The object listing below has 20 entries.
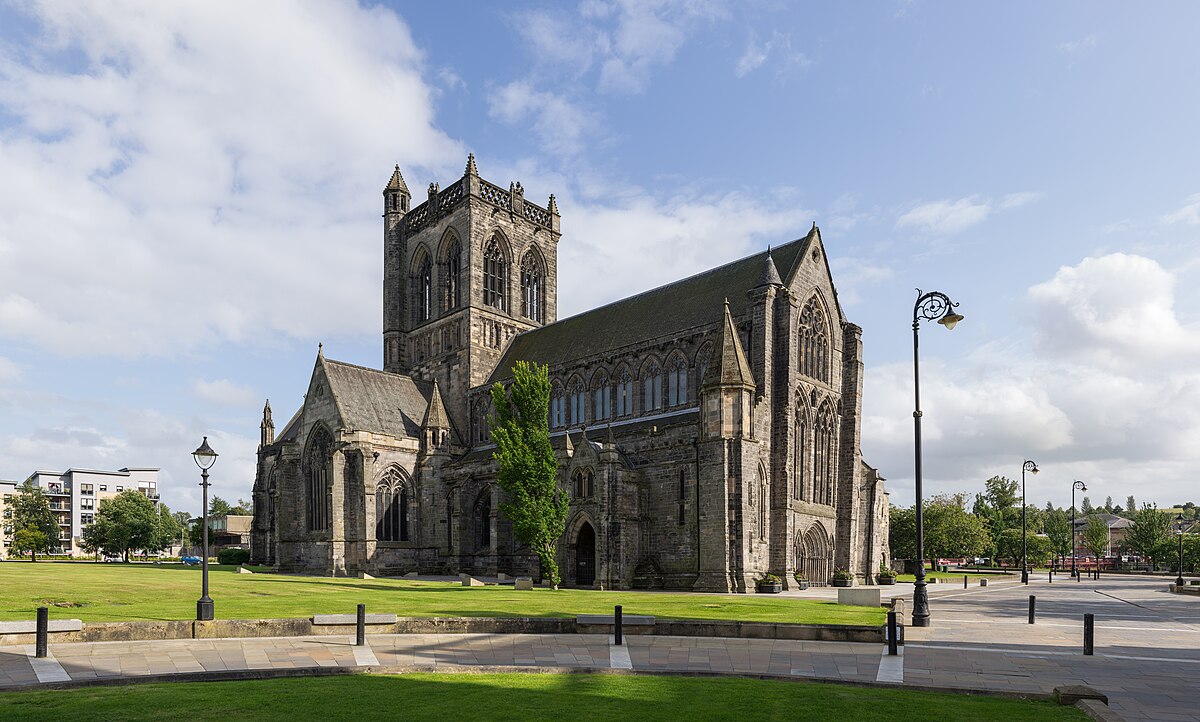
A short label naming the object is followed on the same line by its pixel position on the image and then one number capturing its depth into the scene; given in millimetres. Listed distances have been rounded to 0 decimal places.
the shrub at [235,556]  75750
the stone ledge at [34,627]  17172
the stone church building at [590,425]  44250
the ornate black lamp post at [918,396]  24094
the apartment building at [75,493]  155625
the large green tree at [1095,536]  98312
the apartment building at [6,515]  114731
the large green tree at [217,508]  188000
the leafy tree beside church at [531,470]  44312
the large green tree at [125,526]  98375
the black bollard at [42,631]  16125
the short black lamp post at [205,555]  20297
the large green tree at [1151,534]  88625
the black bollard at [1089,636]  18234
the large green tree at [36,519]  100125
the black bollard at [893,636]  17656
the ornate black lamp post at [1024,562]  59250
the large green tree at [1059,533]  115106
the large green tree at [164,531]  102500
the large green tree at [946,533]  80500
